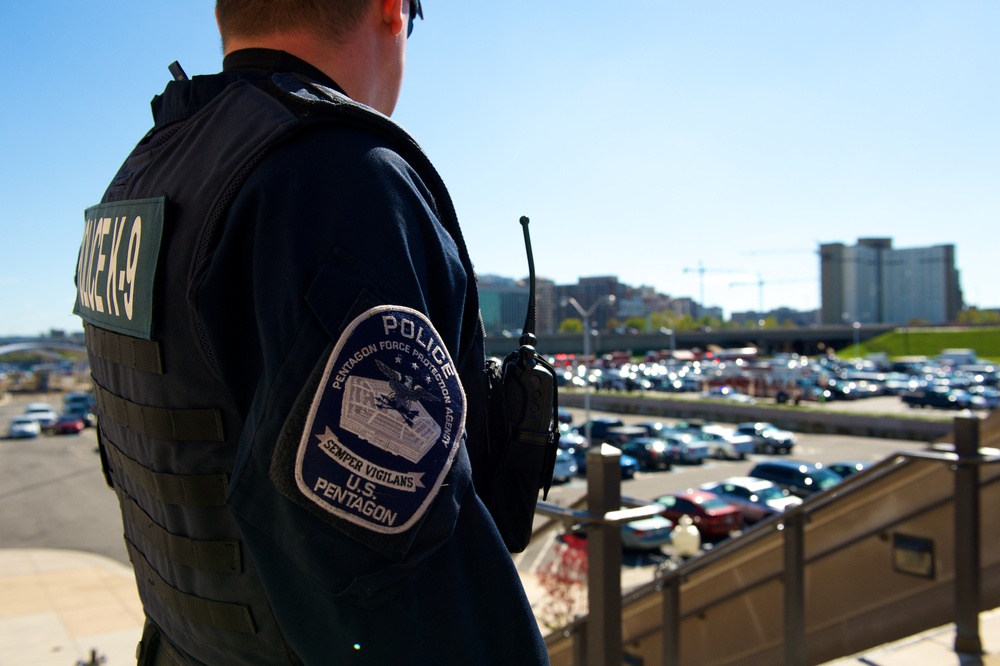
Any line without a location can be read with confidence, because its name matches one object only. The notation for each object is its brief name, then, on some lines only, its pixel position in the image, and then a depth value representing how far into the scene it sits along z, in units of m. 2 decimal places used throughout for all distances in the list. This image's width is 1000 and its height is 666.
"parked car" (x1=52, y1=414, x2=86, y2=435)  39.28
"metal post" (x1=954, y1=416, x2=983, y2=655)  3.80
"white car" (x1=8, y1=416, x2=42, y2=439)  38.25
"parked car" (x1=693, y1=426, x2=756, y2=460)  27.38
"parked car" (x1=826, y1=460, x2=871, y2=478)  19.39
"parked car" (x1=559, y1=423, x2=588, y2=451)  26.66
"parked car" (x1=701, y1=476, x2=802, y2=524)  17.30
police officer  0.80
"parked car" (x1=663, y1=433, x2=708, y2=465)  26.84
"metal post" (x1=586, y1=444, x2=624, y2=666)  2.56
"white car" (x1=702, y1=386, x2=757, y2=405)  41.88
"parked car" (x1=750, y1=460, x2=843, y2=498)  19.20
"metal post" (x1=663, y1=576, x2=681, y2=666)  3.94
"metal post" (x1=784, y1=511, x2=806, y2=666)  3.90
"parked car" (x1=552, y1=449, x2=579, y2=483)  20.99
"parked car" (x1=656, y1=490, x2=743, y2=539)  16.22
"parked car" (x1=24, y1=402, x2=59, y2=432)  41.12
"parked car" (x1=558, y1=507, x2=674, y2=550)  14.52
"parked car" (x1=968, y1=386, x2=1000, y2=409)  36.66
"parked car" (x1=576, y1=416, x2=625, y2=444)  31.06
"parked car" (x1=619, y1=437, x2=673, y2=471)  25.38
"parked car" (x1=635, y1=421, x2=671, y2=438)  29.05
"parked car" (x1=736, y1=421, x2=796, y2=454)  28.25
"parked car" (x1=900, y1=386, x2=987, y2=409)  35.50
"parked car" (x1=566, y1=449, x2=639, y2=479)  22.62
